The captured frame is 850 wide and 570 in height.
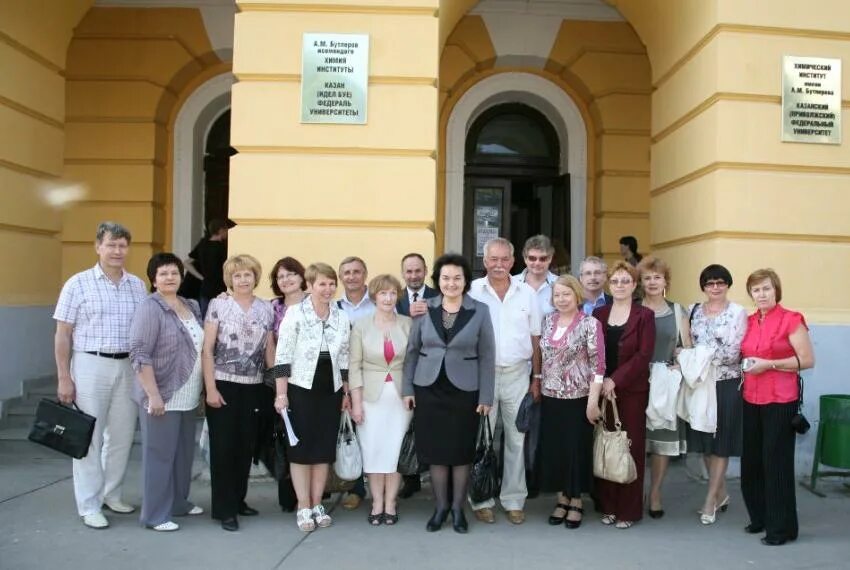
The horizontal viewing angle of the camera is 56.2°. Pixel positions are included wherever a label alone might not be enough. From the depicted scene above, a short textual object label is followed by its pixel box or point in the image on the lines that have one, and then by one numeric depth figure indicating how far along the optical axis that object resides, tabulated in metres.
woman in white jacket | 4.92
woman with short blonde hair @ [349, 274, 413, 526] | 5.07
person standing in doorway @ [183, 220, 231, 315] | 7.80
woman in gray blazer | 4.93
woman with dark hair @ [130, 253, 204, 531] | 4.80
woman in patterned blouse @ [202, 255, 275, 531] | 4.96
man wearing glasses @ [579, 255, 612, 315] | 5.58
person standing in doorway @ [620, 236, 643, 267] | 8.18
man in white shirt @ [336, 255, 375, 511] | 5.55
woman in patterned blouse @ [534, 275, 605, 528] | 4.96
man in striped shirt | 4.98
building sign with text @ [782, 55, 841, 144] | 6.50
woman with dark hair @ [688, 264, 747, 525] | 5.26
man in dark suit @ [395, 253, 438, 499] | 5.71
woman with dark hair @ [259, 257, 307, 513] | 5.34
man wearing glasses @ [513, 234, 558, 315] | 5.54
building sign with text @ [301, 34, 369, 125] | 6.52
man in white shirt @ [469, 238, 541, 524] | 5.29
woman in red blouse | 4.83
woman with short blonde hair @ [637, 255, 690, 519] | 5.25
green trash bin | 5.86
